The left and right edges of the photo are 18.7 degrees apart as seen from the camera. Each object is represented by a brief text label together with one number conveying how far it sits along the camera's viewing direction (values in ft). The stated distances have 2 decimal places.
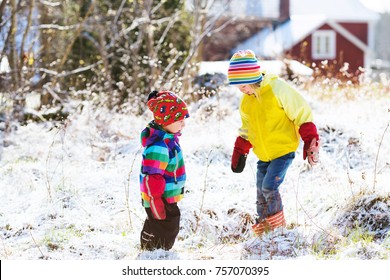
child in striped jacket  24.68
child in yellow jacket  27.65
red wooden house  164.70
